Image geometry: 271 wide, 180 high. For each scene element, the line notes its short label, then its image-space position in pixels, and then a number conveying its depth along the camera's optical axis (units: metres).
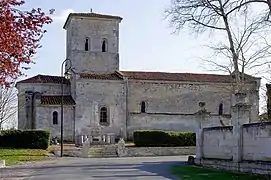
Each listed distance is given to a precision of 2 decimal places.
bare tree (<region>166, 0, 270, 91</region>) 36.44
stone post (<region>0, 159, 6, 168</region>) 29.13
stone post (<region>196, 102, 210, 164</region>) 29.83
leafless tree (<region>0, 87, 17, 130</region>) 58.78
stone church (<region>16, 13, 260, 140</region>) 54.56
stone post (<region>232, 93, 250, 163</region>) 24.61
